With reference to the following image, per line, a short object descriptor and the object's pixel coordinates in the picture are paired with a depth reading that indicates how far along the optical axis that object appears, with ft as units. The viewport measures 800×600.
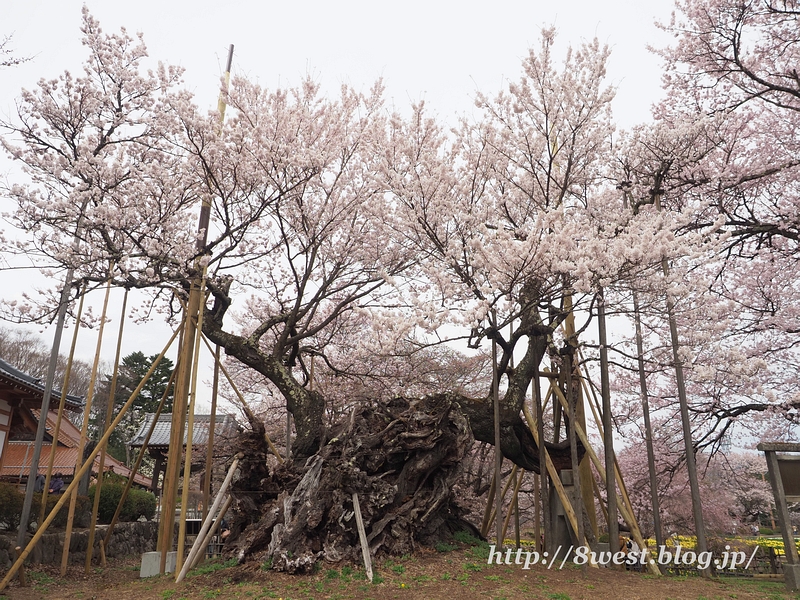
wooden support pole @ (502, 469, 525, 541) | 30.05
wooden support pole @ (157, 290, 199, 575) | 24.75
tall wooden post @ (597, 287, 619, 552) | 24.40
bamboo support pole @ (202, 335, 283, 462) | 29.60
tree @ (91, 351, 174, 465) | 101.40
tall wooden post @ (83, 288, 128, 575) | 26.99
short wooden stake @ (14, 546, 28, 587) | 24.34
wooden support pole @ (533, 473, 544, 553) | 31.31
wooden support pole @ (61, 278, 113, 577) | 25.05
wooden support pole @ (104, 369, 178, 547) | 27.36
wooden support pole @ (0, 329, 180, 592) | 21.95
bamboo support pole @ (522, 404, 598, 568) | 24.22
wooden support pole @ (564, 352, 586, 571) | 23.66
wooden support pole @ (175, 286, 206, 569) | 23.48
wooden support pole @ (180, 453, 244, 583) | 22.79
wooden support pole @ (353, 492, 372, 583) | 21.51
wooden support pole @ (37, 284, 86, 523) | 25.71
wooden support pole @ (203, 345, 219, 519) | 26.96
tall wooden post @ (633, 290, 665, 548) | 27.37
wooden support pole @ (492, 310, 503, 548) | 25.29
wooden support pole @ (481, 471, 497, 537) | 31.19
